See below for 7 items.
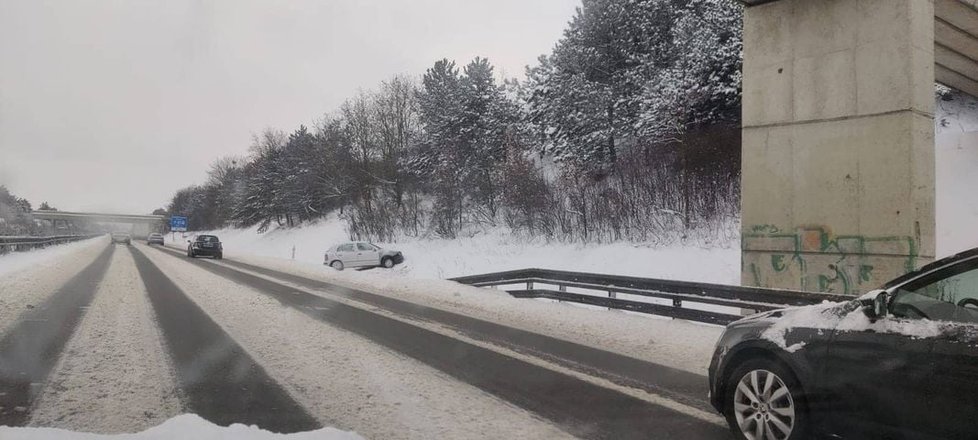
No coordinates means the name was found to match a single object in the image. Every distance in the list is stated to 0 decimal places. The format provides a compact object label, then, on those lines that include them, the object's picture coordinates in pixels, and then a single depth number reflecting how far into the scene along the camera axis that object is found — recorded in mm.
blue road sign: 86219
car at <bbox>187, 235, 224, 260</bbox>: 36766
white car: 28594
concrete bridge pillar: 9586
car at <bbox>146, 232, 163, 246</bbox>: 71188
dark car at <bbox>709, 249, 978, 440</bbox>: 3438
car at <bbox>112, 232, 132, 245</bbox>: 80062
